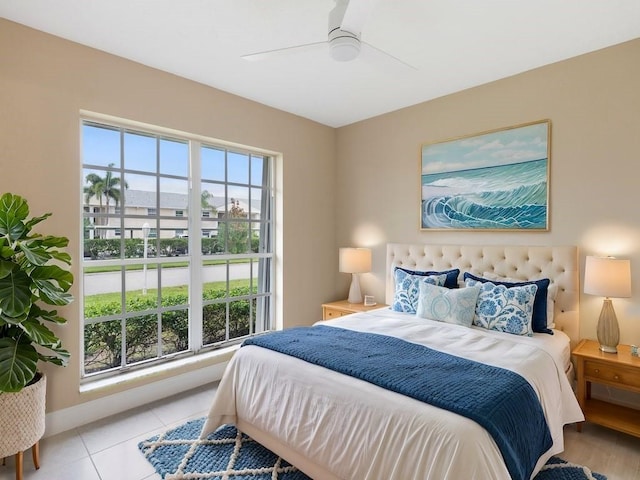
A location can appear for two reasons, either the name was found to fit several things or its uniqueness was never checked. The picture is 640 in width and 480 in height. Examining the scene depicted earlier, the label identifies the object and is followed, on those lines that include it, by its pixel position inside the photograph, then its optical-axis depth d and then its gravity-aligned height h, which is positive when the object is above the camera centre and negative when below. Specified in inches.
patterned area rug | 79.9 -54.1
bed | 56.7 -32.4
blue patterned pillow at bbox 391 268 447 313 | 125.3 -19.5
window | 112.2 -3.9
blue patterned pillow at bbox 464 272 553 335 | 104.7 -21.2
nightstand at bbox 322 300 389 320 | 150.7 -31.3
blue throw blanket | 59.4 -27.9
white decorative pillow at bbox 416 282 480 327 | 109.4 -21.5
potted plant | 71.1 -18.1
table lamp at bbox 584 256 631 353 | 95.3 -13.3
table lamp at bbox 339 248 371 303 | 157.9 -11.6
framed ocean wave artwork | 118.3 +20.5
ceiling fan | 68.4 +42.7
